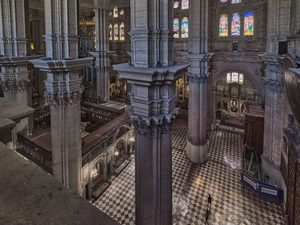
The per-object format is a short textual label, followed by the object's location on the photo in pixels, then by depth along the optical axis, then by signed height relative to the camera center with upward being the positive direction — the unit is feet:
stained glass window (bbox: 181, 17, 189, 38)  67.62 +15.77
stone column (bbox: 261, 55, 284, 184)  34.16 -5.59
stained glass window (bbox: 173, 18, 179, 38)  68.90 +16.95
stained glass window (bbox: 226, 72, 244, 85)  69.26 +0.93
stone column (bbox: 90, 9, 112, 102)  59.21 +6.76
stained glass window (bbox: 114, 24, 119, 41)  81.51 +17.59
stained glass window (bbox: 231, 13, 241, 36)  60.44 +14.99
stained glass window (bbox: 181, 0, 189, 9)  66.74 +22.46
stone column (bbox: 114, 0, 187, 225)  17.53 -1.55
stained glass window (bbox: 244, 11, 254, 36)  58.85 +14.82
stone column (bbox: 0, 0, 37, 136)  33.91 +4.79
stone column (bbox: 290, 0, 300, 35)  28.63 +8.15
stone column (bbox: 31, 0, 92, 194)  25.34 -0.15
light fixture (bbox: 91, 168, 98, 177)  37.59 -14.89
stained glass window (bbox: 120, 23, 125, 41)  79.83 +17.14
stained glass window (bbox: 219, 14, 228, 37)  62.28 +15.09
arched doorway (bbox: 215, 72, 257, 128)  69.26 -4.86
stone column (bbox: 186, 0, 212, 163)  41.42 +0.22
